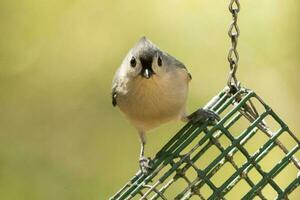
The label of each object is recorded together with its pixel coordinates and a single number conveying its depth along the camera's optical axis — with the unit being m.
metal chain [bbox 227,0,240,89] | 4.56
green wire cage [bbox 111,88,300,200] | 4.58
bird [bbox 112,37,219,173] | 5.22
